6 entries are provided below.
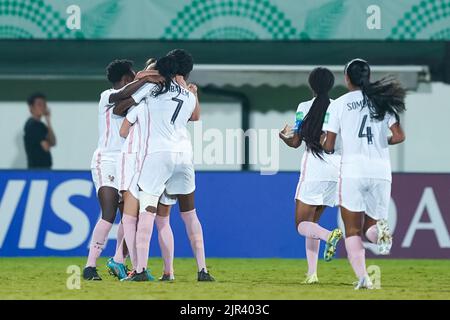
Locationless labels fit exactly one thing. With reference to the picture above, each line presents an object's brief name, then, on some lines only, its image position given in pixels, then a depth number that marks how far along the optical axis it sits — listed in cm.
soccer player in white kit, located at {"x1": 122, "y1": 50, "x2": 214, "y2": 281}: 1395
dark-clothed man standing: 2133
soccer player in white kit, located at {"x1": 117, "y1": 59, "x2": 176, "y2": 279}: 1406
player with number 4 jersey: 1317
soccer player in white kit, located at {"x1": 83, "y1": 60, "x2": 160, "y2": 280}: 1464
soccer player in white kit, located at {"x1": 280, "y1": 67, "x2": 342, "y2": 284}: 1434
